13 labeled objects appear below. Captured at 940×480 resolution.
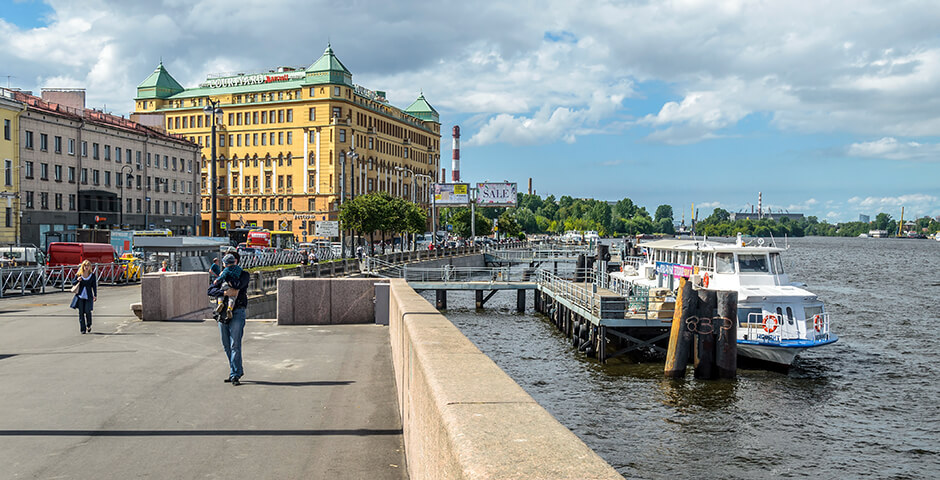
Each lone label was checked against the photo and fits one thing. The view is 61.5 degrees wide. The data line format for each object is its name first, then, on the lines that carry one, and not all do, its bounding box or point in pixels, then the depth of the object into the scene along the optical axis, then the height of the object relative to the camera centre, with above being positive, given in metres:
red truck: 35.97 -1.47
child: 10.31 -0.69
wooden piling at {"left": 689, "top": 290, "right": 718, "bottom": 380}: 25.47 -3.50
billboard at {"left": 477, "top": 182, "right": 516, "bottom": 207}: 107.88 +4.66
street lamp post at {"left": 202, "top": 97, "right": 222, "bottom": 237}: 35.88 +5.25
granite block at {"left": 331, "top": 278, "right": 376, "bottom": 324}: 16.62 -1.64
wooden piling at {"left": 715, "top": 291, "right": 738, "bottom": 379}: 25.44 -3.52
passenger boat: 27.16 -2.29
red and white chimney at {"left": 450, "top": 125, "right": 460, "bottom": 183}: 146.93 +12.20
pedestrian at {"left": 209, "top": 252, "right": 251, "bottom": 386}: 10.17 -1.30
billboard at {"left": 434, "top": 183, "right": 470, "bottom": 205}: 107.31 +4.73
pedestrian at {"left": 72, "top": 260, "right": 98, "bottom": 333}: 15.64 -1.45
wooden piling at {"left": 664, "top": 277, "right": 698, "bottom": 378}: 25.38 -3.51
